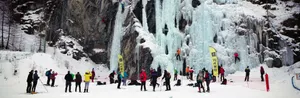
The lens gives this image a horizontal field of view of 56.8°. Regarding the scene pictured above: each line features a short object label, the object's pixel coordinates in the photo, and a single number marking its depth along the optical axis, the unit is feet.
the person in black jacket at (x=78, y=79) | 50.03
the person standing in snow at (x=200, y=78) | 45.92
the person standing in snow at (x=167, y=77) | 48.16
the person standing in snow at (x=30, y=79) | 47.20
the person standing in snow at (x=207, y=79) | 45.93
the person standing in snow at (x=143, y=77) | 49.17
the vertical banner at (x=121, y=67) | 77.70
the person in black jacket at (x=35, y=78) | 48.21
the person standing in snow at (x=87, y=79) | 50.08
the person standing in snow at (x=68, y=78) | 49.85
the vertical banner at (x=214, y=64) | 61.26
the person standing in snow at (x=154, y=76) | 49.02
